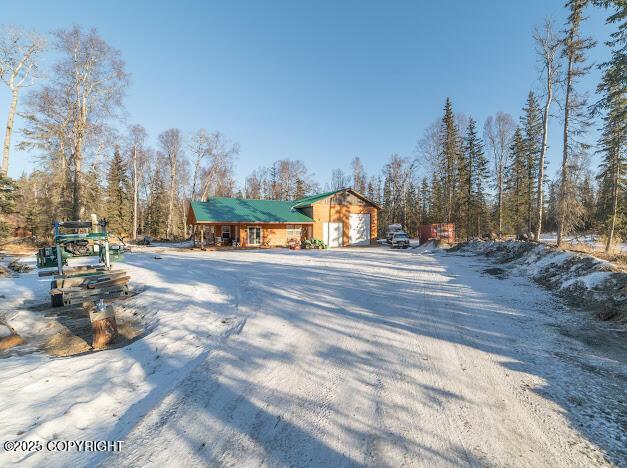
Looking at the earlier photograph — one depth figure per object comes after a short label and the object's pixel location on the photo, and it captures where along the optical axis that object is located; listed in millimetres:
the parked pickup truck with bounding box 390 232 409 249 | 29672
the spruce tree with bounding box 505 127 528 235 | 36406
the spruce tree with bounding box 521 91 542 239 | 32844
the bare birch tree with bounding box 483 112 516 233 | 34803
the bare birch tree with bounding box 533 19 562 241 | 18469
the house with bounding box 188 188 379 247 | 29750
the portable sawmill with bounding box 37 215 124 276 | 8672
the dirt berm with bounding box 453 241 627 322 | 6781
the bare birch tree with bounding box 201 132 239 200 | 42875
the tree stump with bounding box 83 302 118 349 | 5730
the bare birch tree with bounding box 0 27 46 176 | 19406
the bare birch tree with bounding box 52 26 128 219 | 20859
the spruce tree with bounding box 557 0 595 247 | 17078
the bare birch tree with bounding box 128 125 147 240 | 36506
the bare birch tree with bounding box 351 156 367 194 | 60672
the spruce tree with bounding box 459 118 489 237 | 37844
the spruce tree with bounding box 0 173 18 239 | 16953
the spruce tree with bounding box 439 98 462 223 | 34875
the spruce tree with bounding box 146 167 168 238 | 47875
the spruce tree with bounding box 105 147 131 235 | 40312
